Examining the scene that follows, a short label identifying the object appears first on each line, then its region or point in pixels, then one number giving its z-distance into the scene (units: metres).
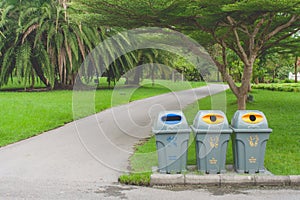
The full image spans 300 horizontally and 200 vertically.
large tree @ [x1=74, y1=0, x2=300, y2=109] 7.91
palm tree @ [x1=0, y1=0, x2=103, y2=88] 21.47
